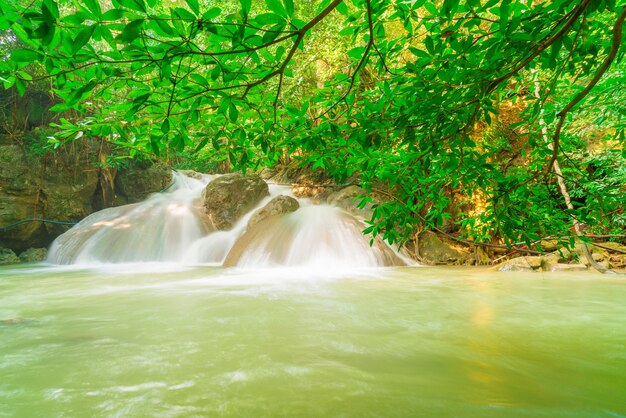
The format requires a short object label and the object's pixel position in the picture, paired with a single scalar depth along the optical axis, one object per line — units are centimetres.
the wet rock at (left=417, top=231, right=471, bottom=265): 803
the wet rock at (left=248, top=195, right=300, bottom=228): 878
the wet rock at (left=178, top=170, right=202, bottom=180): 1487
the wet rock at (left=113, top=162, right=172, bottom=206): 1186
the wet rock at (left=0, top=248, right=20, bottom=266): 882
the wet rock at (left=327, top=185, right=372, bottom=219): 885
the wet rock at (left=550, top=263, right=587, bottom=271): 618
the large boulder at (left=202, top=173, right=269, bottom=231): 995
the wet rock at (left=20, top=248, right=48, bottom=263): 918
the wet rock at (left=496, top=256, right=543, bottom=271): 637
